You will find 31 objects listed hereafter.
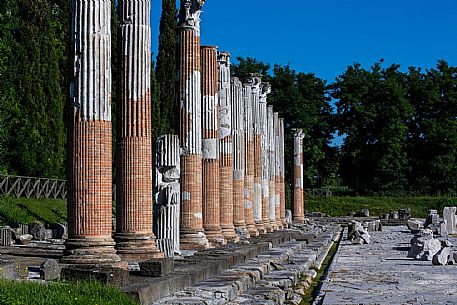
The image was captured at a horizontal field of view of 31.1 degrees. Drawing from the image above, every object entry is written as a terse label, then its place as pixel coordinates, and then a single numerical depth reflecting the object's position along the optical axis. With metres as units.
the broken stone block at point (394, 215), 57.53
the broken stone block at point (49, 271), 11.33
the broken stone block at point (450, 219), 39.31
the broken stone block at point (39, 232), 24.58
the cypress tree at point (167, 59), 48.81
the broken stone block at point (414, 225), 42.06
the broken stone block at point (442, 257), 20.06
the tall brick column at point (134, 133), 15.86
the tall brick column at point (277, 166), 41.75
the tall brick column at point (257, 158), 33.09
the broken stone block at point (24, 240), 22.10
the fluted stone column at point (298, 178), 50.56
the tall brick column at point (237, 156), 28.16
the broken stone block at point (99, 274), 10.55
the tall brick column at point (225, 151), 24.73
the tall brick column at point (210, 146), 22.77
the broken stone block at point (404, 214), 58.43
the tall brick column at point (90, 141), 13.30
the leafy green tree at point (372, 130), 69.56
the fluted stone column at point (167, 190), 16.98
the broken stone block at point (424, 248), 21.84
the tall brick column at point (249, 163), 30.27
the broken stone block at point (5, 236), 21.07
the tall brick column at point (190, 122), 20.61
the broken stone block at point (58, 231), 25.81
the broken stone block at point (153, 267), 12.15
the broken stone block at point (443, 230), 36.03
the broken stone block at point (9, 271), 10.50
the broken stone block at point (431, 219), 41.25
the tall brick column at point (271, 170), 38.41
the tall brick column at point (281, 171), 44.39
